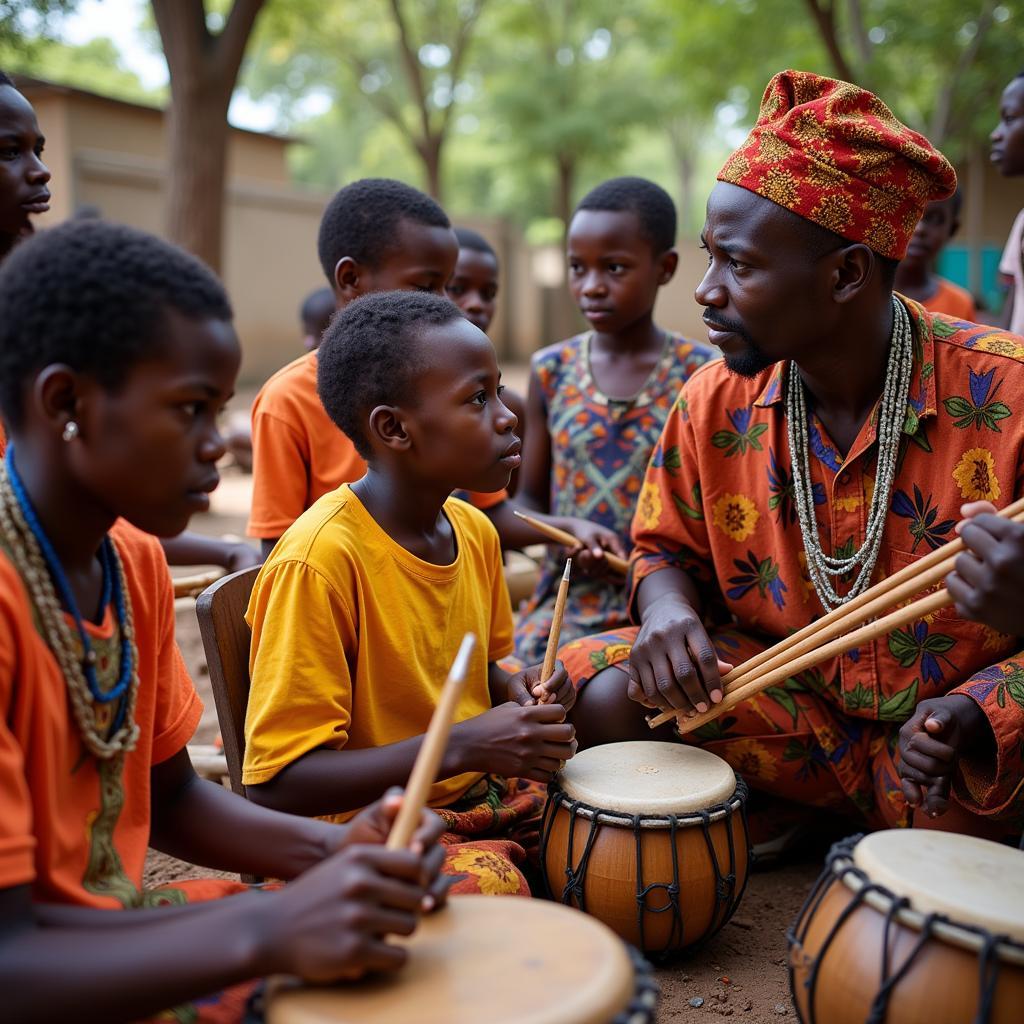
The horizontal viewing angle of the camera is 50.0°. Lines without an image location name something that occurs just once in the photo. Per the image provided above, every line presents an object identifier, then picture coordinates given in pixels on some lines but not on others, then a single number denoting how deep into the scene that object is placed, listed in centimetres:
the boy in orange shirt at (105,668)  143
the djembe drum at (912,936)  167
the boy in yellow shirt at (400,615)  222
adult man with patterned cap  262
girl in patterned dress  405
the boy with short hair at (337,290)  325
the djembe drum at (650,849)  238
